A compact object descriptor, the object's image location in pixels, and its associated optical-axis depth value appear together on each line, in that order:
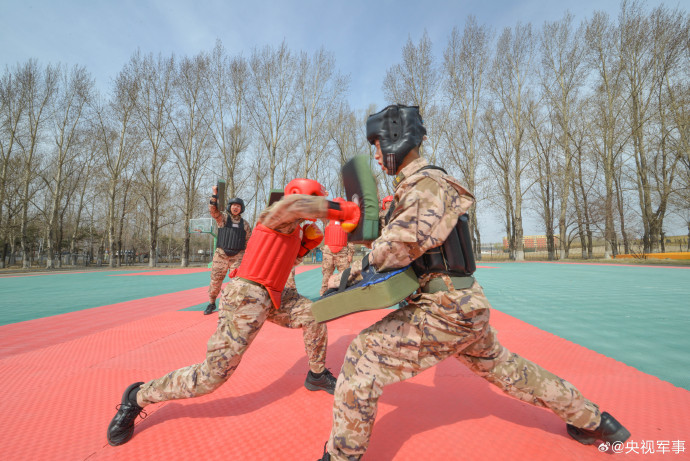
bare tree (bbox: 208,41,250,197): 23.17
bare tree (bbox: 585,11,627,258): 22.56
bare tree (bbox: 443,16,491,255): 23.14
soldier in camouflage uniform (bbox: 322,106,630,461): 1.45
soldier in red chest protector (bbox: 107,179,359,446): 2.01
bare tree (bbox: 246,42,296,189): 23.03
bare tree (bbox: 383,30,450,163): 22.53
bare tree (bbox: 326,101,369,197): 29.17
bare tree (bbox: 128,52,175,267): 22.84
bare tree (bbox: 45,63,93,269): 23.08
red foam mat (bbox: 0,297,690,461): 1.92
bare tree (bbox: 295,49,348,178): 23.67
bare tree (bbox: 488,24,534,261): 23.64
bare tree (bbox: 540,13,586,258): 23.39
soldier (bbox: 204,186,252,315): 5.81
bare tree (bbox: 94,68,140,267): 22.83
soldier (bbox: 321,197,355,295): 6.52
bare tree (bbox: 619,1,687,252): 20.48
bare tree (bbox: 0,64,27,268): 21.77
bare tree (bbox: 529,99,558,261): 25.53
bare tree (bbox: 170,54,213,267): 23.20
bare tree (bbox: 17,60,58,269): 22.06
